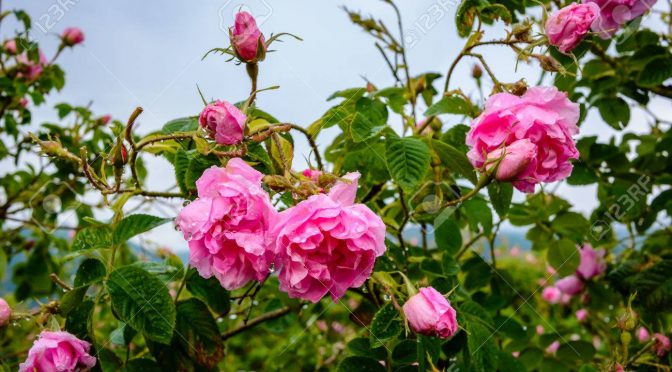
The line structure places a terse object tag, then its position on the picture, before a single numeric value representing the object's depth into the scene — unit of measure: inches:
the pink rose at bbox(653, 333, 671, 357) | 41.6
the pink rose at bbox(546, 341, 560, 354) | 51.4
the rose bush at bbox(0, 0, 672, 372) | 25.2
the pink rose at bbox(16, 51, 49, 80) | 71.5
